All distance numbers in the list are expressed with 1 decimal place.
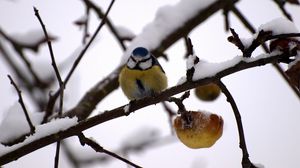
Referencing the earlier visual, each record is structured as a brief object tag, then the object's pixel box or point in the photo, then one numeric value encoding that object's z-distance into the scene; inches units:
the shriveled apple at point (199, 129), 122.6
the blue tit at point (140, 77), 184.4
